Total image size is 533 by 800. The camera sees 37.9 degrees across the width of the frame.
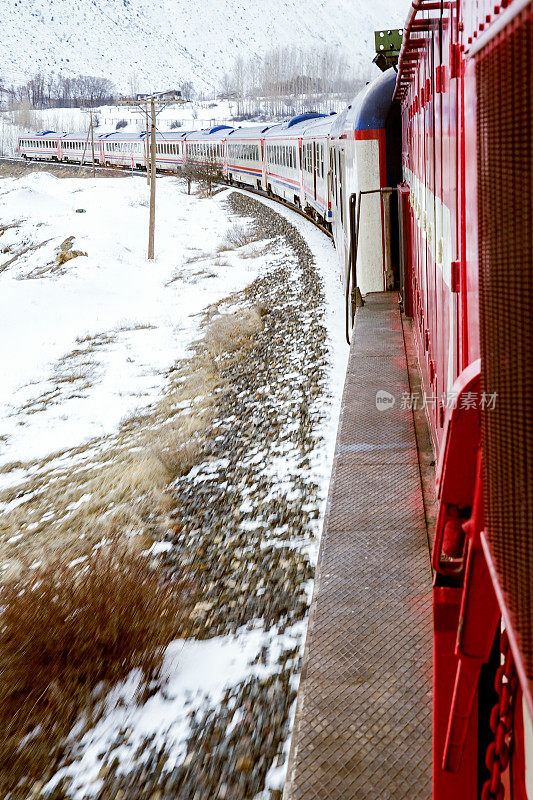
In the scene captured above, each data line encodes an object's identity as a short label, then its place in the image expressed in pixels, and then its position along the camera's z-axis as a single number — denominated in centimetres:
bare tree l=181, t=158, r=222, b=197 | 4766
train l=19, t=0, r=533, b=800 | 101
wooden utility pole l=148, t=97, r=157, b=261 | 2717
